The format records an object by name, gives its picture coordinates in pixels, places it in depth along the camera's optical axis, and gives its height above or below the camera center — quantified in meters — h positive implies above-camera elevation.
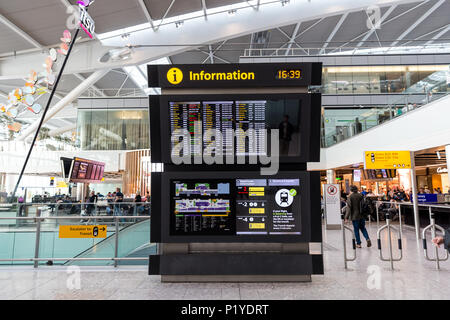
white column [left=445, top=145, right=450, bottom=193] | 9.70 +1.07
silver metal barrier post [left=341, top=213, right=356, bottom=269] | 5.68 -1.13
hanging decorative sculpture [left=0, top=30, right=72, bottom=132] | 13.83 +5.00
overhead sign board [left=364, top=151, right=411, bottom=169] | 10.06 +0.92
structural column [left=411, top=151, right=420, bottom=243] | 9.05 -0.43
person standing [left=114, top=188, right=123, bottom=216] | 13.24 -0.87
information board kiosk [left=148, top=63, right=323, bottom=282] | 4.58 +0.05
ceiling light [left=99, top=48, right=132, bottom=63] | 18.45 +8.57
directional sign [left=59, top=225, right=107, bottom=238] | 5.75 -0.81
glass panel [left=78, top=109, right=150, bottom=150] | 27.28 +5.69
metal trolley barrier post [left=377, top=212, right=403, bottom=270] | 5.70 -0.92
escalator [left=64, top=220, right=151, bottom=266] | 6.82 -1.35
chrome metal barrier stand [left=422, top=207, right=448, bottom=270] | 5.94 -0.99
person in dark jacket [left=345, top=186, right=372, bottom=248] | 8.12 -0.73
